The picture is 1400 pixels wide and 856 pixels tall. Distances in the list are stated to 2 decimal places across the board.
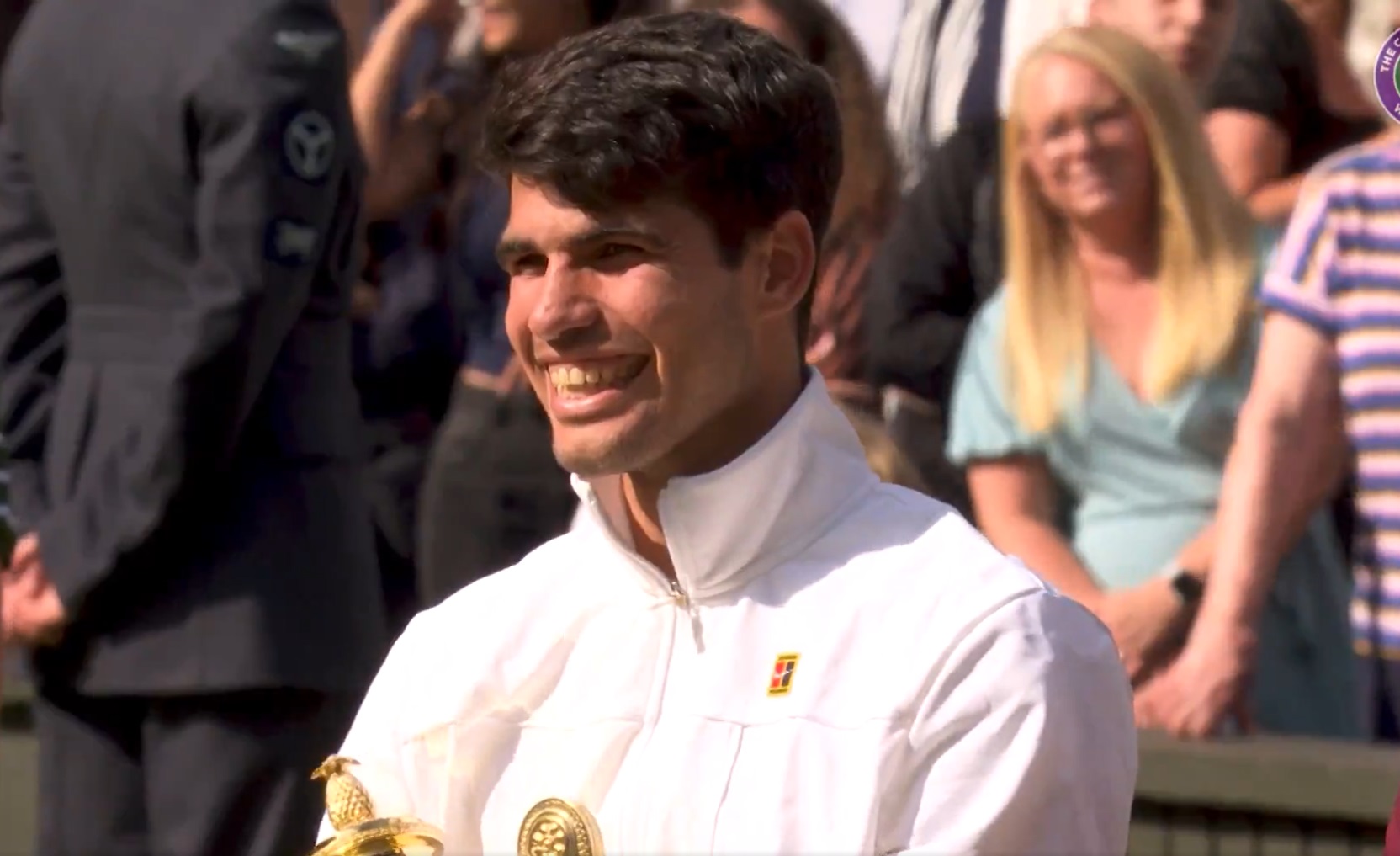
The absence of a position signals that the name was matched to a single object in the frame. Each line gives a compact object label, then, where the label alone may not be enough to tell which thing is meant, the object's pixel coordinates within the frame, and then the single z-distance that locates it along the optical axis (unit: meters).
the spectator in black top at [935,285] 8.81
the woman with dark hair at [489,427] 9.46
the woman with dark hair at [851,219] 9.01
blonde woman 8.16
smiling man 3.97
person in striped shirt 7.76
